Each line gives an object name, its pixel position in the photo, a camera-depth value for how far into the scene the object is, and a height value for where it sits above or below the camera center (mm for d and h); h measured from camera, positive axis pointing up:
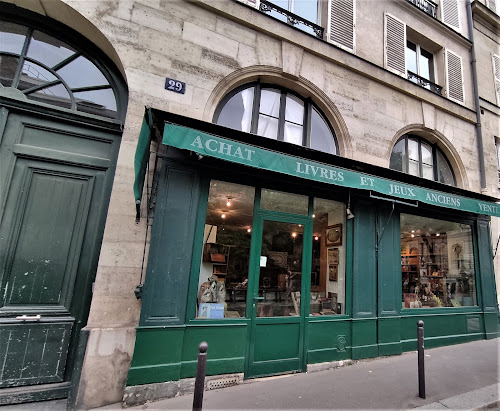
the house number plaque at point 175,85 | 4250 +2712
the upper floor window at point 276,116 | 5055 +2933
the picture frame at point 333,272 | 5226 -35
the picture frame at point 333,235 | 5269 +679
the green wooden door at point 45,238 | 3383 +123
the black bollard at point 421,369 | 3646 -1236
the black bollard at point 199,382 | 2242 -1016
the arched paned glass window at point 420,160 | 6629 +3019
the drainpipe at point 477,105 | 7527 +5091
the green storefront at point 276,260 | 3777 +111
